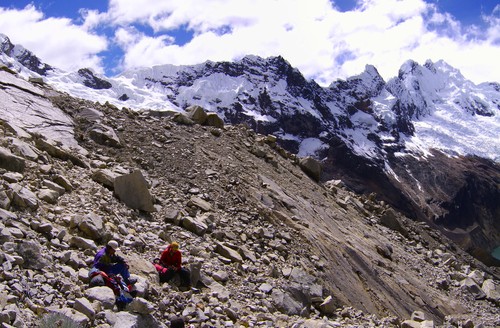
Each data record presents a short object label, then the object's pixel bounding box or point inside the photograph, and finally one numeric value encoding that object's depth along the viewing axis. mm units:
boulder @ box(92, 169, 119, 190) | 13773
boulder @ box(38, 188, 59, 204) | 11031
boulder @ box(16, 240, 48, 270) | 8148
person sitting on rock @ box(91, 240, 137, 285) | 9055
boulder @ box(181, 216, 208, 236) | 13672
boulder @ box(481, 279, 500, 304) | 20072
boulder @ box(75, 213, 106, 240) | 10414
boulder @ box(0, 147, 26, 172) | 11289
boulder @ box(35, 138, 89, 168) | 14094
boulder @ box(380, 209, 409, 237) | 25062
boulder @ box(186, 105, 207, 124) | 23078
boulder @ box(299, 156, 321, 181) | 26281
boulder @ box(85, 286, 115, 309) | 8047
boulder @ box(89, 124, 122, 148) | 17281
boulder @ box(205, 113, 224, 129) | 23453
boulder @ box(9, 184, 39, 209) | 9981
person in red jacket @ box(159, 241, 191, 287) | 10469
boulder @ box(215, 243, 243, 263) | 12914
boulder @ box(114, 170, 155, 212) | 13383
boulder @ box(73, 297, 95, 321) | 7531
